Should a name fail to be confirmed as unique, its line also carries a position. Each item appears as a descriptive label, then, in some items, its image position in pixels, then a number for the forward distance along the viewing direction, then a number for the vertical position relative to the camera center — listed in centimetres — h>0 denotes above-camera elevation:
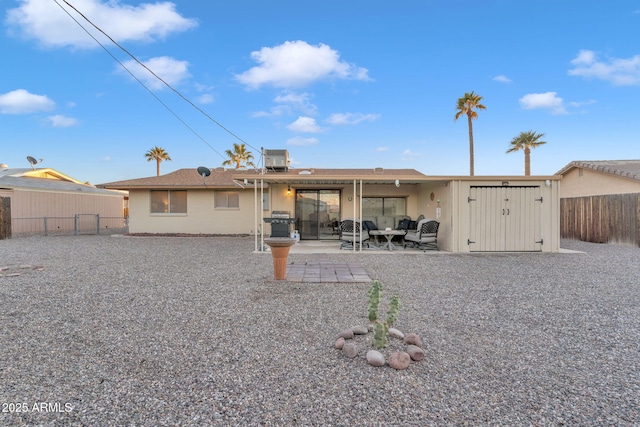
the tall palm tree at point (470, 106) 2181 +745
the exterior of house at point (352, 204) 936 +34
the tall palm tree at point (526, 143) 2328 +520
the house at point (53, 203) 1570 +69
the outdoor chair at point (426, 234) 963 -68
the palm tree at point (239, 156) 3182 +596
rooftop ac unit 1260 +220
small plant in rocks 282 -101
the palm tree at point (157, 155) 3431 +653
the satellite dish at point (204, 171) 1191 +165
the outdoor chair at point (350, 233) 1004 -63
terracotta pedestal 537 -71
